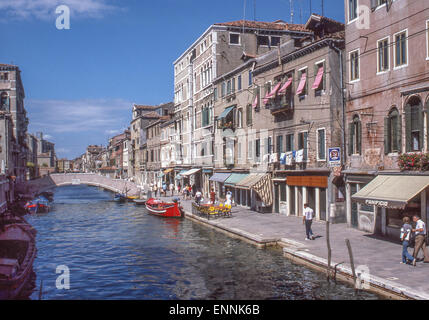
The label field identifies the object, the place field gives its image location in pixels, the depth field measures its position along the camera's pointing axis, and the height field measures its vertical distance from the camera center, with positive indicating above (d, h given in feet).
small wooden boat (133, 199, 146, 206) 169.11 -11.16
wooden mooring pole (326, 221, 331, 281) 50.57 -10.54
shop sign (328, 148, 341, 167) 68.95 +2.53
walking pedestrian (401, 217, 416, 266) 48.91 -7.91
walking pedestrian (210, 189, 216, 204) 116.74 -7.10
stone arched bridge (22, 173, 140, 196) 230.48 -4.82
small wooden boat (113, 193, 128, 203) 192.44 -11.11
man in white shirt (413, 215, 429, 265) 49.24 -7.66
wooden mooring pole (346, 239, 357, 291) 45.95 -9.93
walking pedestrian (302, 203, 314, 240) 66.90 -7.50
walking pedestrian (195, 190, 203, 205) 124.67 -7.45
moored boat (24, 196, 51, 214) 153.89 -11.46
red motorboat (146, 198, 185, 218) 119.85 -10.37
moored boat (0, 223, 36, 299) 48.62 -11.08
